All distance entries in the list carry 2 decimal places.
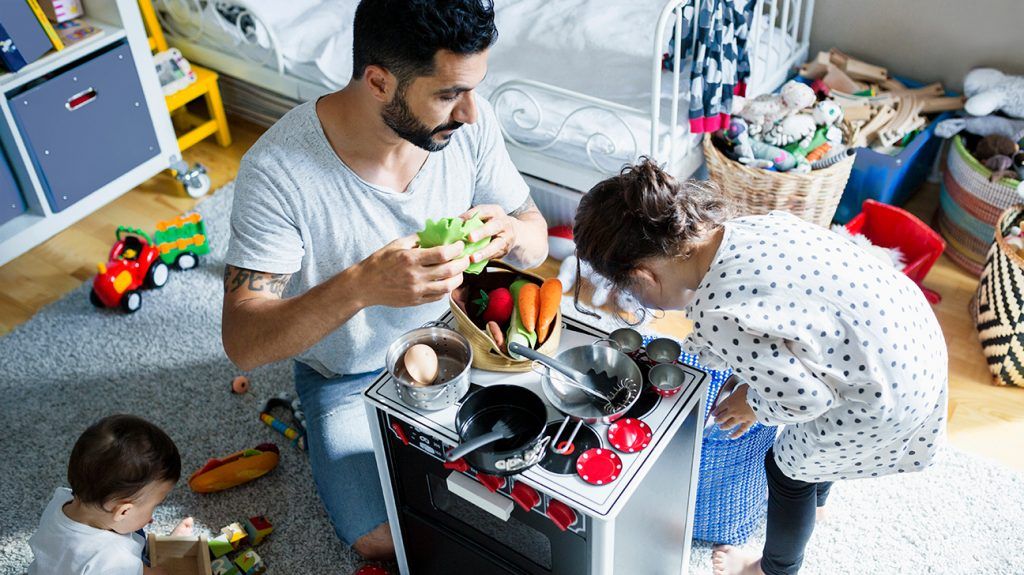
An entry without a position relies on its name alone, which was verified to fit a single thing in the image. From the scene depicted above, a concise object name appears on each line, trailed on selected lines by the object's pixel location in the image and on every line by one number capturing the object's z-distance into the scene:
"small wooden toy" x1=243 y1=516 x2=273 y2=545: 1.80
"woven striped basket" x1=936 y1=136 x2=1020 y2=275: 2.24
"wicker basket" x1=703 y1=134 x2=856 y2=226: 2.21
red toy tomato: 1.37
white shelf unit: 2.25
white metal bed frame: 2.10
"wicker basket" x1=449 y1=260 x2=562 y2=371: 1.30
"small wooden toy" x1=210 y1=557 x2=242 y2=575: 1.73
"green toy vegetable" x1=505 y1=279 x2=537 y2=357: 1.30
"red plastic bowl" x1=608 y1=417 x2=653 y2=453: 1.19
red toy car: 2.31
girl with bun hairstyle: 1.21
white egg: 1.27
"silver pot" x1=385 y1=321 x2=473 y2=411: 1.25
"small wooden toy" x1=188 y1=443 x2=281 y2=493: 1.88
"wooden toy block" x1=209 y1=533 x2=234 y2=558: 1.76
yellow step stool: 2.73
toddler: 1.48
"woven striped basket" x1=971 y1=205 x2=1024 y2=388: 2.00
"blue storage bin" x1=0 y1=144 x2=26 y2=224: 2.30
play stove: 1.18
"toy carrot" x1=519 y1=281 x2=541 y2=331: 1.32
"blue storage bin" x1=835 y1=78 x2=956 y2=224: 2.36
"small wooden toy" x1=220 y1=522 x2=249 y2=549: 1.77
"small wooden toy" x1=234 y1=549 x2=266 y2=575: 1.74
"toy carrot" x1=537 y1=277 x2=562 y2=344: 1.32
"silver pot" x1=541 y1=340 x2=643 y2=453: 1.23
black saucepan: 1.16
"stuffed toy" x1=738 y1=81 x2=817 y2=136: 2.31
